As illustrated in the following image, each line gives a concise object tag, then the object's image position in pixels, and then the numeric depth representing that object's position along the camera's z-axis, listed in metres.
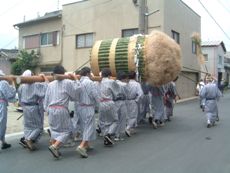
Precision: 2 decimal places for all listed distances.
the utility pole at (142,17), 15.32
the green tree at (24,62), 27.73
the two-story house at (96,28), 23.53
